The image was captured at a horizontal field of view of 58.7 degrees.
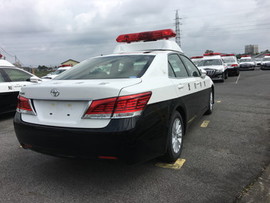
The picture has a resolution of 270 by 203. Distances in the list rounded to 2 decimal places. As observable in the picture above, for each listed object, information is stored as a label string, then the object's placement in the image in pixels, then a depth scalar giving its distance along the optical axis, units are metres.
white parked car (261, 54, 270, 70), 25.38
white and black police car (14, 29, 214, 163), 2.36
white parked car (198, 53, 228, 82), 14.51
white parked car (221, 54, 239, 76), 19.11
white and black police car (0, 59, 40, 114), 6.14
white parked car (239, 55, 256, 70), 27.39
